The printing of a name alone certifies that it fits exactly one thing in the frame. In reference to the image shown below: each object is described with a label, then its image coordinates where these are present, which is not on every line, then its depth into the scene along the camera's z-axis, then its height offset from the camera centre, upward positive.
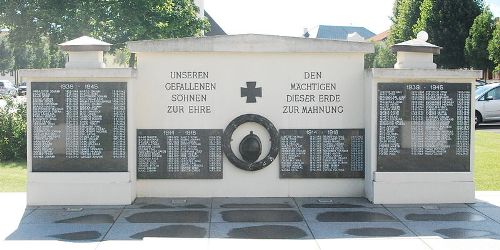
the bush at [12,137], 14.55 -0.46
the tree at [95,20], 24.78 +3.85
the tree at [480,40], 39.41 +4.81
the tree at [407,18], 46.59 +7.22
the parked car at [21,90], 52.83 +2.20
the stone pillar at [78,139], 9.39 -0.32
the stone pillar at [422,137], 9.57 -0.28
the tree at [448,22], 42.25 +6.35
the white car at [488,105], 23.61 +0.49
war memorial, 9.44 -0.09
